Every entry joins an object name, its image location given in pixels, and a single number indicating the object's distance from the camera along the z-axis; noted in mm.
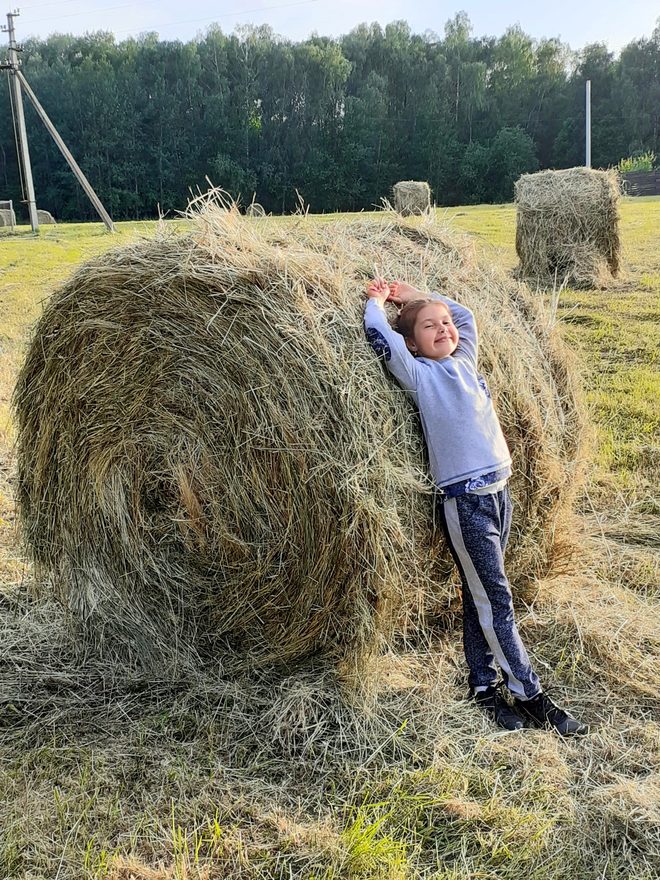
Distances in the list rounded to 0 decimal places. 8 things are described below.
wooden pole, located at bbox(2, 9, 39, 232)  22069
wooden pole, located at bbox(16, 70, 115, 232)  19578
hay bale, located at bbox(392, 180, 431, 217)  21250
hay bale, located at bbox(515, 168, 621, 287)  11664
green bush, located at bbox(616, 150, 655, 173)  43219
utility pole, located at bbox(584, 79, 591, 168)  27288
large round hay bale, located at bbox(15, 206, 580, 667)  2814
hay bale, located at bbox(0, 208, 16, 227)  26766
